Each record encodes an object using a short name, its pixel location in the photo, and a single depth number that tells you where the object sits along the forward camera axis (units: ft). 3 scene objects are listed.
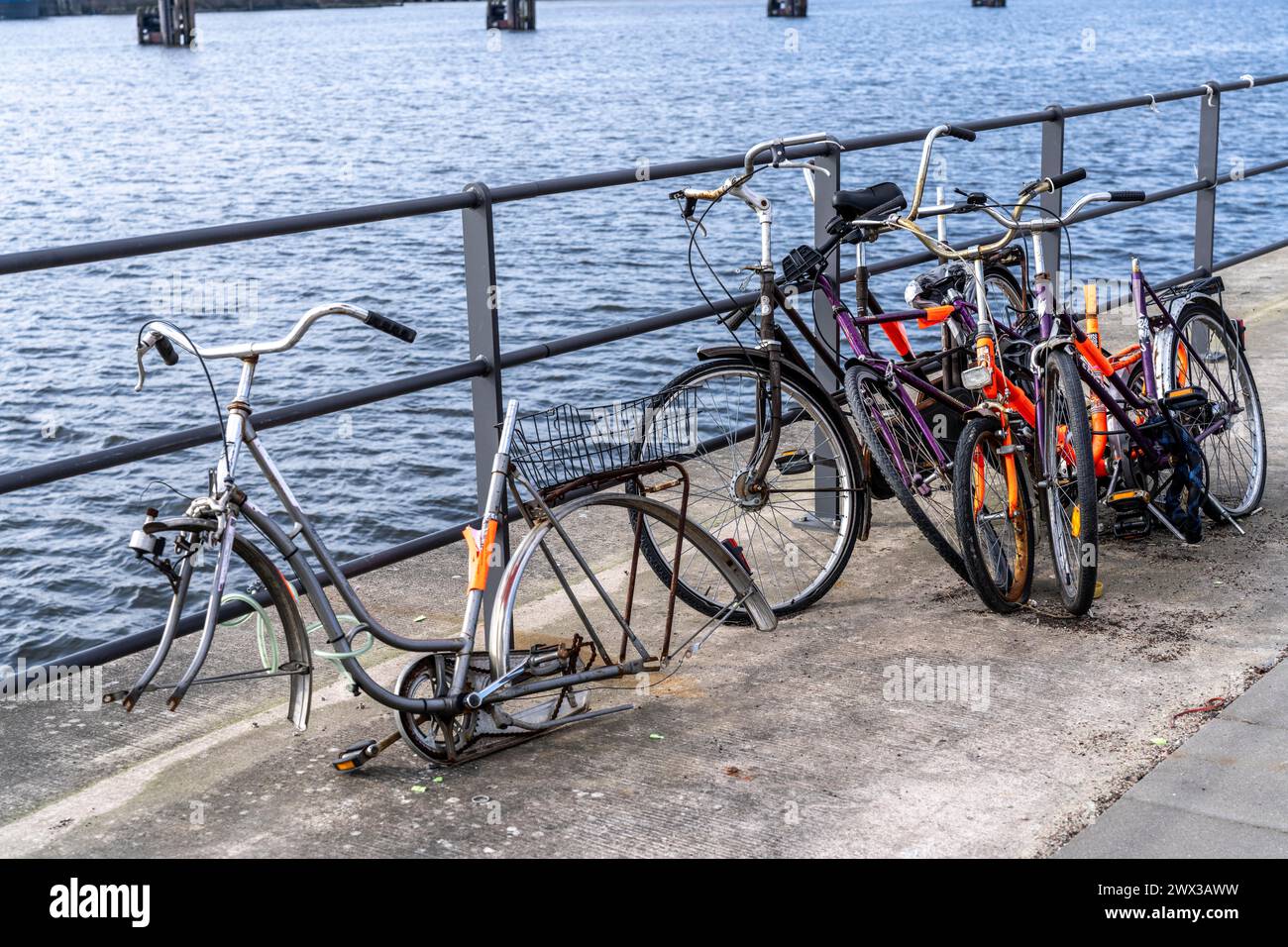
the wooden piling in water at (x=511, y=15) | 349.82
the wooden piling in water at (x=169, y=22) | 311.27
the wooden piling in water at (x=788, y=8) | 389.80
